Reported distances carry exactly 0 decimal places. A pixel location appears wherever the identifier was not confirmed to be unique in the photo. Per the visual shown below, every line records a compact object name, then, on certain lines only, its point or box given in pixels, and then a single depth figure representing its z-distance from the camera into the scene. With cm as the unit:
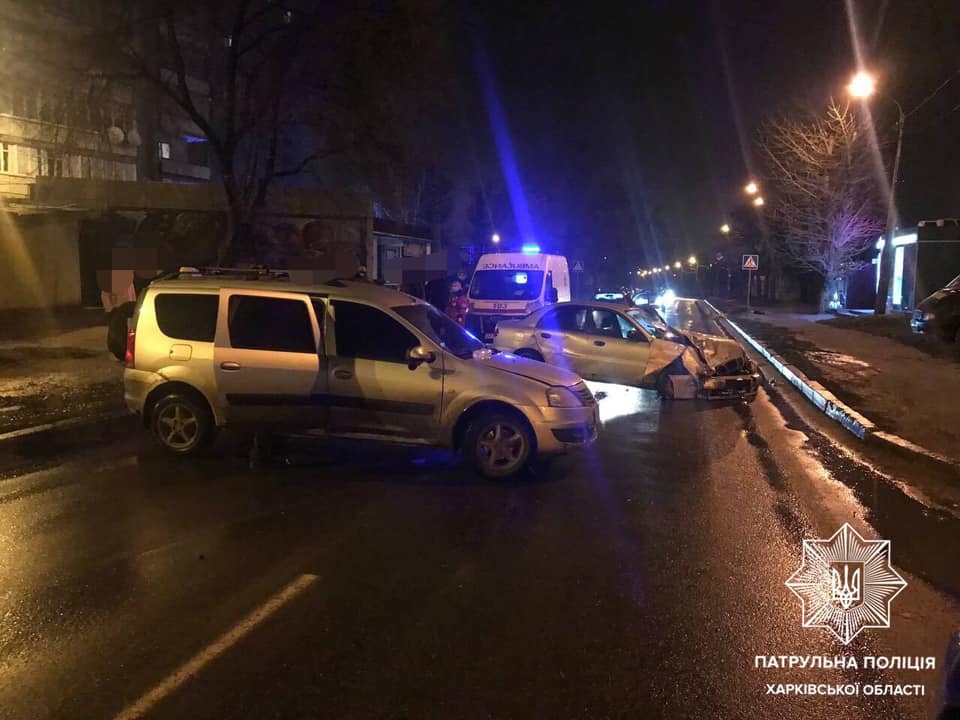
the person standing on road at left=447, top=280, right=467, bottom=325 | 1703
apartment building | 1655
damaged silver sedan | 1195
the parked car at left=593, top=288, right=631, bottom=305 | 2453
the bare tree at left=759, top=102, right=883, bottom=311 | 3067
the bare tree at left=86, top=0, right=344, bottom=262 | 1585
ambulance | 1645
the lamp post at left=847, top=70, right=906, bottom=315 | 2681
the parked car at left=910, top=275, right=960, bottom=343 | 1856
